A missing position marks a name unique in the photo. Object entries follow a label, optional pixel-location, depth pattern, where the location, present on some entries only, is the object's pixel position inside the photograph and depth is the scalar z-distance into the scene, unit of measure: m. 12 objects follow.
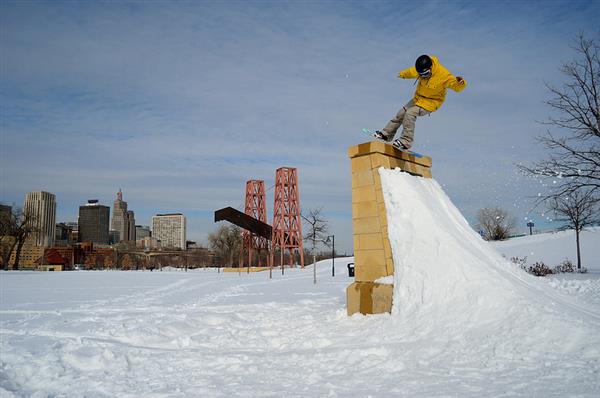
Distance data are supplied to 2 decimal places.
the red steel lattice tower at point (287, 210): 41.44
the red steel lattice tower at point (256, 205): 46.47
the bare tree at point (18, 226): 45.31
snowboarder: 7.86
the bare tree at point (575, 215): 20.55
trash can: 26.39
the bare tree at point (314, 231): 28.67
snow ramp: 5.43
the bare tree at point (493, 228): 39.41
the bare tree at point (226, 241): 66.31
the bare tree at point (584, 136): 13.70
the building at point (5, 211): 45.22
